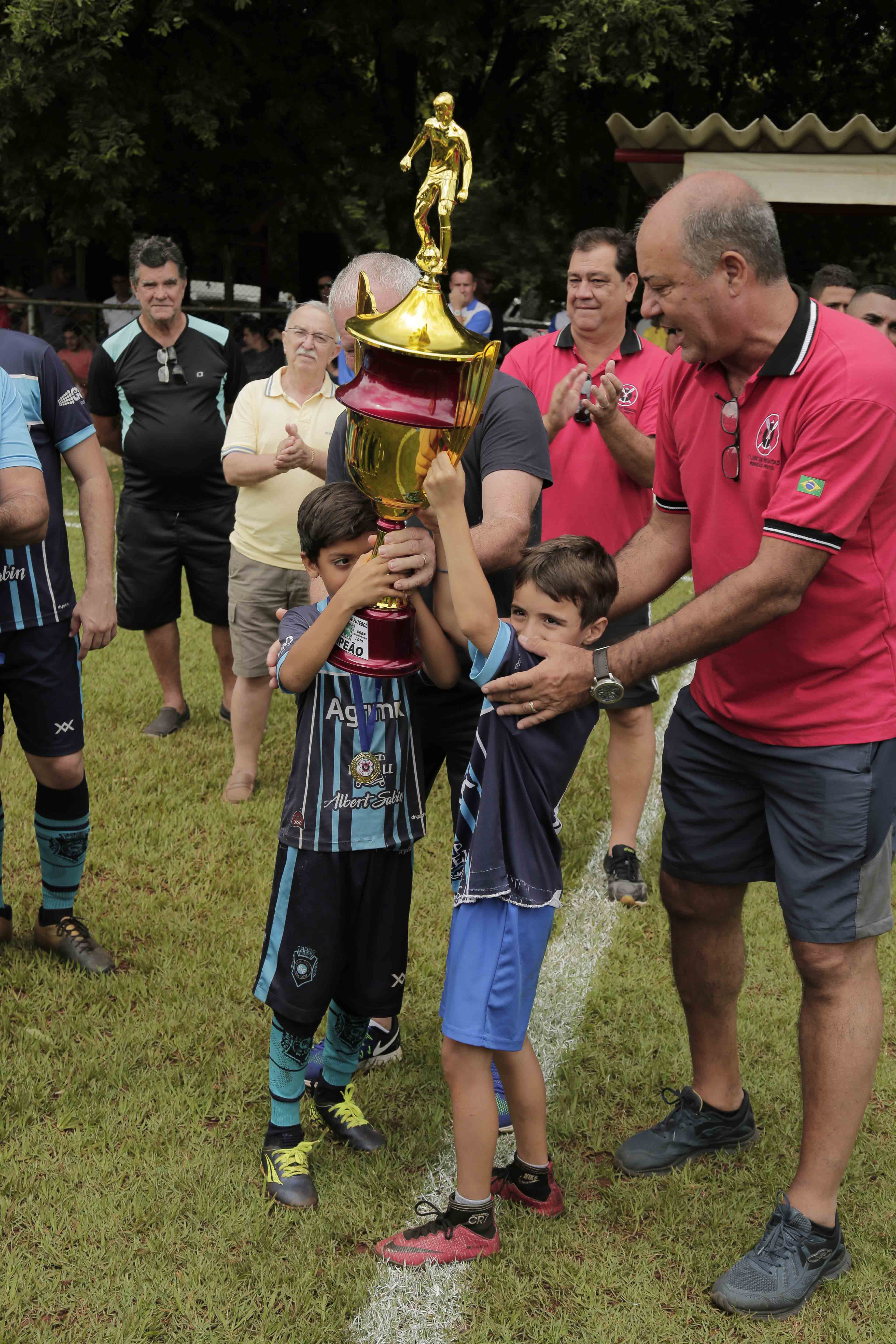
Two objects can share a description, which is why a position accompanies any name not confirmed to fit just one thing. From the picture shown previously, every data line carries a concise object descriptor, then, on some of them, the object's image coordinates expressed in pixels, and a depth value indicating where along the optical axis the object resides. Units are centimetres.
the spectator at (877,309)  630
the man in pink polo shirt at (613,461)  480
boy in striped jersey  278
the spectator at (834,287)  645
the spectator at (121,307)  1480
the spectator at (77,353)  1452
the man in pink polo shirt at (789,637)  252
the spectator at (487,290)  1364
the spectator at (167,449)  606
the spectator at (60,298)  1519
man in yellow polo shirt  544
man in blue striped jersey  370
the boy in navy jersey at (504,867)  260
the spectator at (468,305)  1228
